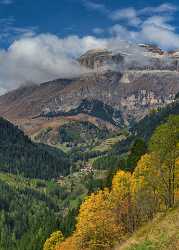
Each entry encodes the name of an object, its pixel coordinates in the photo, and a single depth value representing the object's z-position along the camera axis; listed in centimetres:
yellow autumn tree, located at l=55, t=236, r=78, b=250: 9360
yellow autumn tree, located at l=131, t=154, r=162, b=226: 8369
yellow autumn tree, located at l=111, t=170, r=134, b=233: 9050
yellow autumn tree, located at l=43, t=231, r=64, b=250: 14276
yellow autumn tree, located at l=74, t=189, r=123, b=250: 8356
